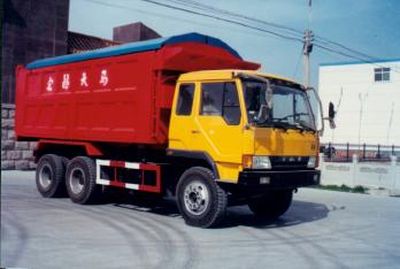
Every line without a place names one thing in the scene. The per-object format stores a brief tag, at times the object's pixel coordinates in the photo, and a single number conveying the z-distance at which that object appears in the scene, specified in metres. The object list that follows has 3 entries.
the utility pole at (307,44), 24.69
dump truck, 8.16
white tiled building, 38.88
